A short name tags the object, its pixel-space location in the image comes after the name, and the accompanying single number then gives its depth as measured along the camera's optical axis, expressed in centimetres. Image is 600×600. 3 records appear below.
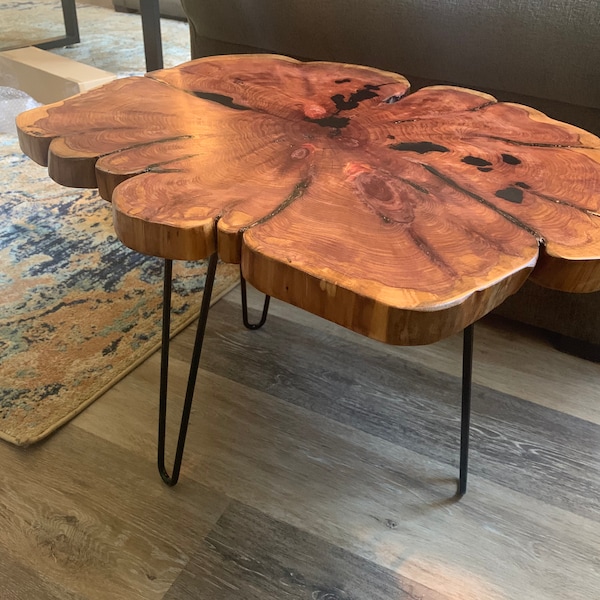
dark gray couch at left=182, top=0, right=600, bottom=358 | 108
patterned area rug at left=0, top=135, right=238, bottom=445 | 113
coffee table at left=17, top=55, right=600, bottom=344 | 61
